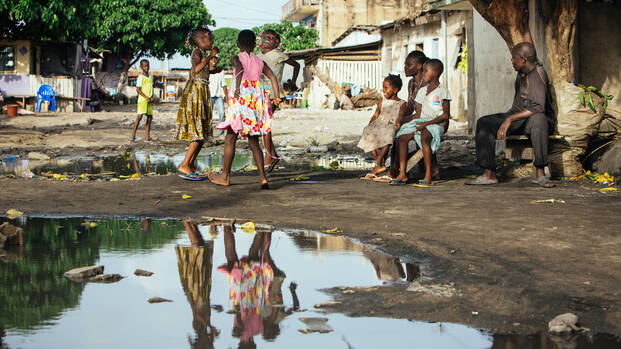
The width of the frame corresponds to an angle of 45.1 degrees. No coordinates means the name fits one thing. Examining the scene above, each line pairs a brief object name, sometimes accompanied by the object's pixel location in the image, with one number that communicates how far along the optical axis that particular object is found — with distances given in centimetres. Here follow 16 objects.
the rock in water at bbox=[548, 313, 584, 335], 306
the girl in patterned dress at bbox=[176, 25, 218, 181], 852
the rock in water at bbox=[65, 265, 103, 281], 405
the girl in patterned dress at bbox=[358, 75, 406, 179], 853
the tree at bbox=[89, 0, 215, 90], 4197
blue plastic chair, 2985
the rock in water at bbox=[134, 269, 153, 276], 414
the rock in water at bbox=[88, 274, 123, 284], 401
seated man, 800
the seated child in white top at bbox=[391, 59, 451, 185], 830
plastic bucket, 2553
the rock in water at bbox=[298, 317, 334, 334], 317
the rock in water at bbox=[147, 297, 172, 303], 361
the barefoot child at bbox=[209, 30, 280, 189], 764
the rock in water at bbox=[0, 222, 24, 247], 486
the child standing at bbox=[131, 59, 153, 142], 1478
